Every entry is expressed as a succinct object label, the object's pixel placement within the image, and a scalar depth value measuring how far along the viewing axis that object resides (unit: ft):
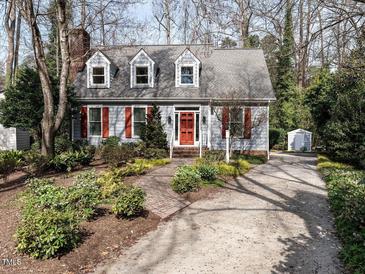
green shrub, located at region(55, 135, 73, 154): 56.24
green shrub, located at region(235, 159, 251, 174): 43.06
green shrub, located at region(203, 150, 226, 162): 45.17
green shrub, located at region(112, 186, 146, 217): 23.08
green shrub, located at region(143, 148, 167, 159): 49.62
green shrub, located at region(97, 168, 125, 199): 26.53
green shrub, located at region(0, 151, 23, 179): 32.32
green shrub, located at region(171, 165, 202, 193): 31.17
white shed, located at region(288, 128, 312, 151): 86.94
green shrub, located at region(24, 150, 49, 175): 35.70
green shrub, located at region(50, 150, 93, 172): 37.96
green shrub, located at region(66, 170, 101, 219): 22.72
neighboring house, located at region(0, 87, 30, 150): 68.44
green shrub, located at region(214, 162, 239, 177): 39.55
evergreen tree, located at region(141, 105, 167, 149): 56.08
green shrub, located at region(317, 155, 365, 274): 17.47
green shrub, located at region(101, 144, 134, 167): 40.46
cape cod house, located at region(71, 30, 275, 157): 58.59
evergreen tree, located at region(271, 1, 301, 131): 100.01
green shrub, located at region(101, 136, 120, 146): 58.05
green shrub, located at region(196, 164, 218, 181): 35.27
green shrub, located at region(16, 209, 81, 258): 17.11
